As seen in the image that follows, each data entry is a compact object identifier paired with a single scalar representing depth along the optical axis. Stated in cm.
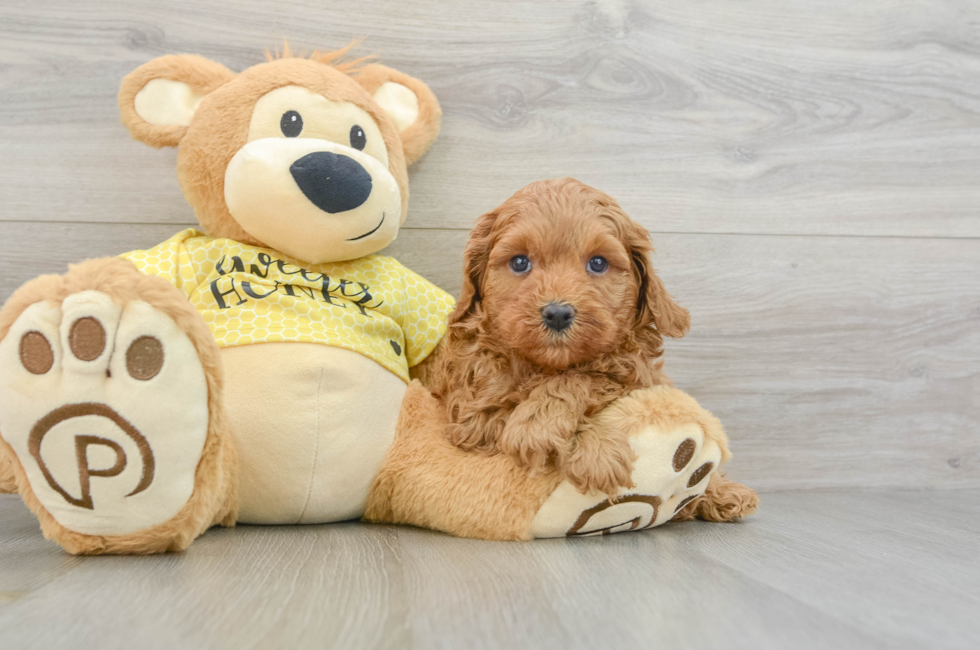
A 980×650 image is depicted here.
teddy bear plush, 65
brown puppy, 81
